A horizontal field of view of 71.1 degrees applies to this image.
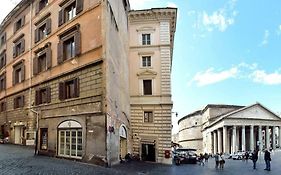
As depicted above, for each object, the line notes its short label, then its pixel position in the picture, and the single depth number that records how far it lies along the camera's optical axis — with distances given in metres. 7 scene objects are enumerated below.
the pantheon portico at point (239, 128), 48.94
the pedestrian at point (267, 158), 15.81
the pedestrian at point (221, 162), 18.68
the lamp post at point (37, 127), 13.95
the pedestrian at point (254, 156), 18.13
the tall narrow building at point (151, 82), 20.09
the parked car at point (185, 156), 22.41
